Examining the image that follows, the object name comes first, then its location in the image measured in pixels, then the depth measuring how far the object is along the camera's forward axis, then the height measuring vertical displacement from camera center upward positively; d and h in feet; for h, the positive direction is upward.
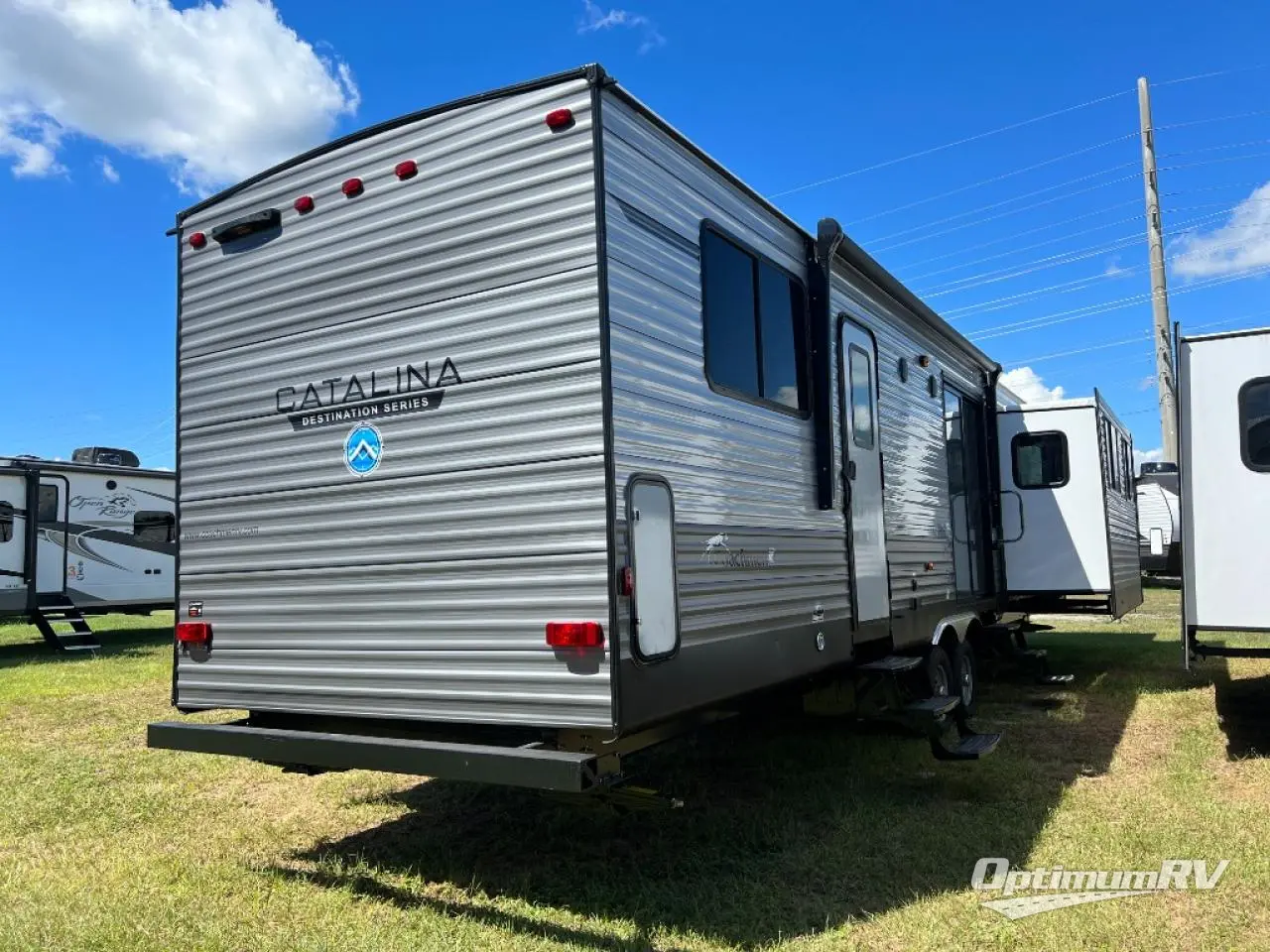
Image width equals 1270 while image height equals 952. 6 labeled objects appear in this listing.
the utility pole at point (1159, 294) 63.93 +16.25
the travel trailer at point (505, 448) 12.59 +1.59
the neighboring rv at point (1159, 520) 58.34 +1.18
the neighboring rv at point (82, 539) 47.14 +1.51
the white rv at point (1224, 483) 21.98 +1.24
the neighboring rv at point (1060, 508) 30.14 +1.07
